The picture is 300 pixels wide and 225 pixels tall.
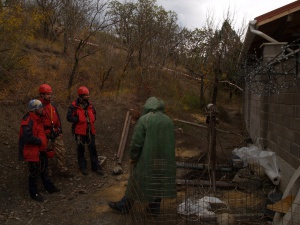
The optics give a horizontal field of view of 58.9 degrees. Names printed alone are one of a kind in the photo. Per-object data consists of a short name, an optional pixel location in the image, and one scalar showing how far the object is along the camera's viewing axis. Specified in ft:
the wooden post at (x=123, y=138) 20.99
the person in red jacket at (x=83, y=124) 16.96
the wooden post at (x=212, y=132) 14.81
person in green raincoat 11.46
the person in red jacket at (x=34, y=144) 13.67
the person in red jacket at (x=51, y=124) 15.31
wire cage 10.37
